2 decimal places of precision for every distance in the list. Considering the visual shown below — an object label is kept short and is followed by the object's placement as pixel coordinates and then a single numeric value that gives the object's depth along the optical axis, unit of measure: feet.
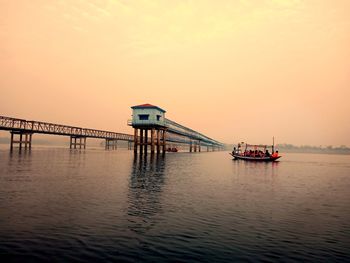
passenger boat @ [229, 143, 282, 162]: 241.14
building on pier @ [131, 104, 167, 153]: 247.29
